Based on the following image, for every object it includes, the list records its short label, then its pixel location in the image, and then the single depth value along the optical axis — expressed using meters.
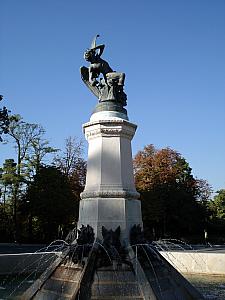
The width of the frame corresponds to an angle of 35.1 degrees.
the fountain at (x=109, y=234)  6.69
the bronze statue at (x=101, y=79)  8.82
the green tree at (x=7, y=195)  32.84
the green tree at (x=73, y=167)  35.69
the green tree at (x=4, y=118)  20.89
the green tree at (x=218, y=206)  46.94
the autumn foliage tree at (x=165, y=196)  36.31
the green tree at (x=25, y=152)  33.84
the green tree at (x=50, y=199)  30.66
